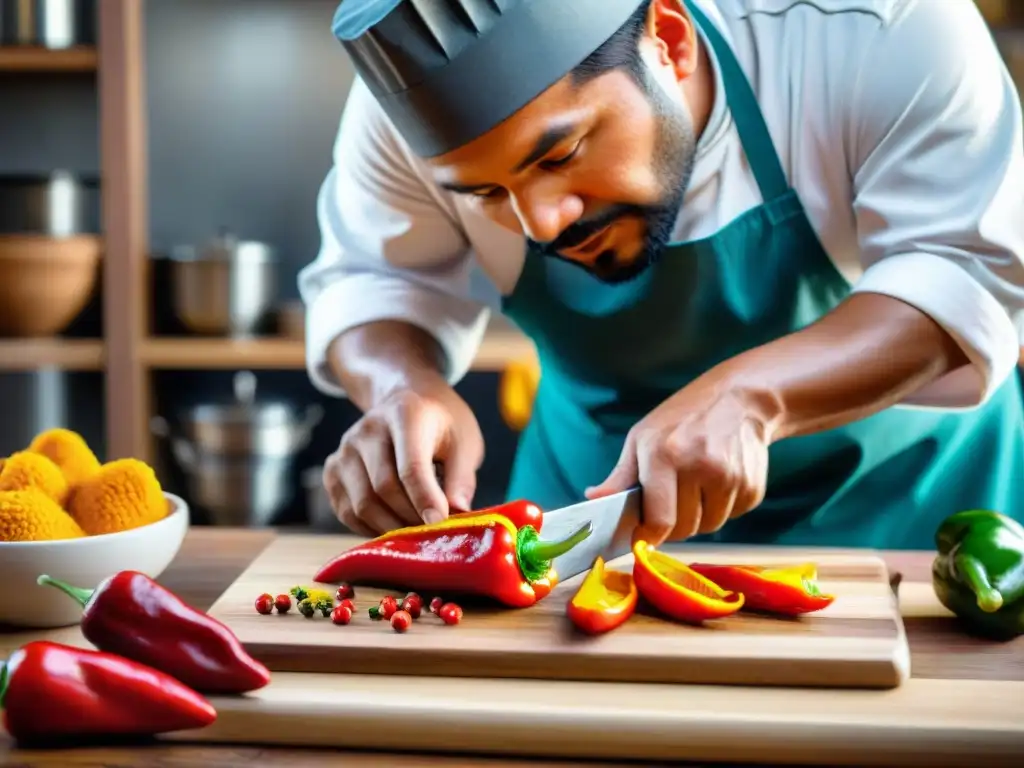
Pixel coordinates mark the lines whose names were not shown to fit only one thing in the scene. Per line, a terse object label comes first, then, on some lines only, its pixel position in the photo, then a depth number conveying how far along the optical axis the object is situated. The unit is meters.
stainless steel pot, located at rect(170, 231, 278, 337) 2.53
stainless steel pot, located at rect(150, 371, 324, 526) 2.46
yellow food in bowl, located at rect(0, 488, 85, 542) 1.00
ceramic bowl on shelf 2.52
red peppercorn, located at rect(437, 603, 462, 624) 1.02
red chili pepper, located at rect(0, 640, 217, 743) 0.83
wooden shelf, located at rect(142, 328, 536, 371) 2.52
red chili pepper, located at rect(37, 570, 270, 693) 0.89
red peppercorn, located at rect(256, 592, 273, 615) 1.04
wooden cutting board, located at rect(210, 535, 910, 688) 0.94
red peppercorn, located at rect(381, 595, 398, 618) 1.03
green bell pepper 1.01
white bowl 0.99
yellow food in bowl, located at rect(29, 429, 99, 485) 1.11
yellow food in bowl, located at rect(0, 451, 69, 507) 1.04
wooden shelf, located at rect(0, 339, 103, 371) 2.59
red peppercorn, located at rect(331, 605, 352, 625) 1.02
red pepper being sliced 1.05
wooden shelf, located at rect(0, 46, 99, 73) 2.59
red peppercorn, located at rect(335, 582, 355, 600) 1.08
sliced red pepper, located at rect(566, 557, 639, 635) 0.99
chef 1.16
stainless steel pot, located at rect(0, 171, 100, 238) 2.51
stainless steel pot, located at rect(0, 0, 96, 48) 2.60
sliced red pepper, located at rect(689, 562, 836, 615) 1.04
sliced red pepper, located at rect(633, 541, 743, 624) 1.02
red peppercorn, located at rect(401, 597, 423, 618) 1.04
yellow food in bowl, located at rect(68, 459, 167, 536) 1.04
